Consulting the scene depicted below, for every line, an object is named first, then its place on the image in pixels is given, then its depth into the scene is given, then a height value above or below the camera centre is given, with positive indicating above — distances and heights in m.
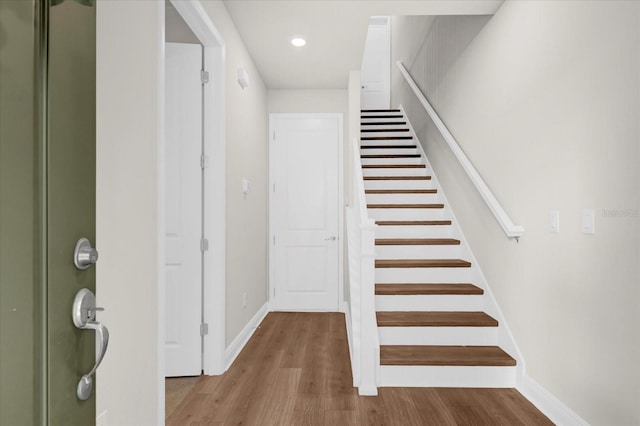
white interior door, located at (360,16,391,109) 7.45 +2.62
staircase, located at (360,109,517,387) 2.62 -0.63
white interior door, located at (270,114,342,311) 4.84 +0.02
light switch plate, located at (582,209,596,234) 1.92 -0.04
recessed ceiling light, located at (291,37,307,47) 3.54 +1.51
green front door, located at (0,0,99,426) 0.57 +0.02
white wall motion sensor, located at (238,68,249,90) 3.45 +1.16
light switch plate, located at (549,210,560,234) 2.20 -0.05
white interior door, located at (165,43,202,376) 2.79 +0.02
